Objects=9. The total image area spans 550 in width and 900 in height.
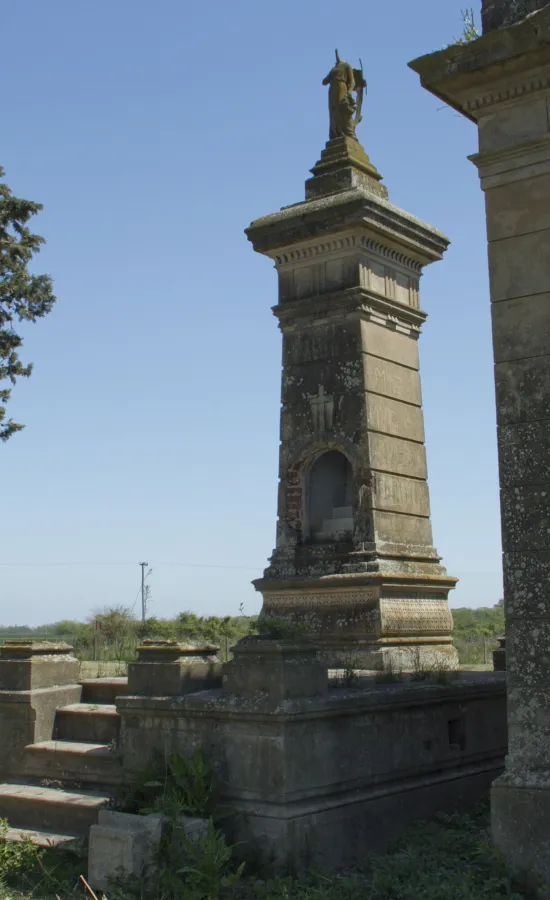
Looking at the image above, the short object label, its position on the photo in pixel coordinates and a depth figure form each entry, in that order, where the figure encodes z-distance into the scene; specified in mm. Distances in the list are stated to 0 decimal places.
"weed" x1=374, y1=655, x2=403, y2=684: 9180
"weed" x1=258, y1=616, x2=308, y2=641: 7902
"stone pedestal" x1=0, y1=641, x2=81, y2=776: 9492
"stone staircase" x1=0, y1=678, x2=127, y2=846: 8273
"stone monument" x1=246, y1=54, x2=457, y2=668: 11188
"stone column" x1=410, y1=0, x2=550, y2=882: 6598
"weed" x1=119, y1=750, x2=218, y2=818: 7289
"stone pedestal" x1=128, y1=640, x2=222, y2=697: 8250
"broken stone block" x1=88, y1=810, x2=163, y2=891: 6859
